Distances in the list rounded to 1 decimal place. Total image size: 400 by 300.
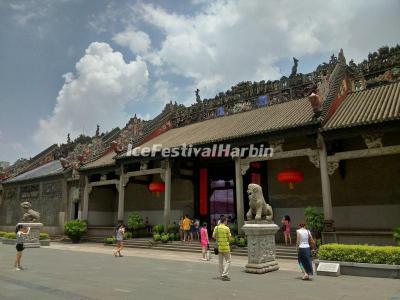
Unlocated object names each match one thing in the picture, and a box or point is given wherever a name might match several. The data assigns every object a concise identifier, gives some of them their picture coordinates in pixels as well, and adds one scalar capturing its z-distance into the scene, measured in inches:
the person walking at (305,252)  324.5
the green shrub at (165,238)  671.8
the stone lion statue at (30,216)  728.3
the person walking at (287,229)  578.8
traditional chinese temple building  534.9
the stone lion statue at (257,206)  388.2
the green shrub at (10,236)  815.3
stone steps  516.4
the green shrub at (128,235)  772.1
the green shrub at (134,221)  783.7
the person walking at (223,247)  324.5
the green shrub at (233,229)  612.0
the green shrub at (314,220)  522.6
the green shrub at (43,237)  758.5
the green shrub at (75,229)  828.6
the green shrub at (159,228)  706.3
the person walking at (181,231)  689.7
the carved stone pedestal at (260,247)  363.3
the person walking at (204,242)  501.7
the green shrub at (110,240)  755.5
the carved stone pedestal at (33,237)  702.3
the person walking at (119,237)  540.0
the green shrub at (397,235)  396.2
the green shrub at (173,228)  701.2
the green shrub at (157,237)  682.2
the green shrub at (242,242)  563.6
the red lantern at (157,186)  780.6
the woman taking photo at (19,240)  395.2
